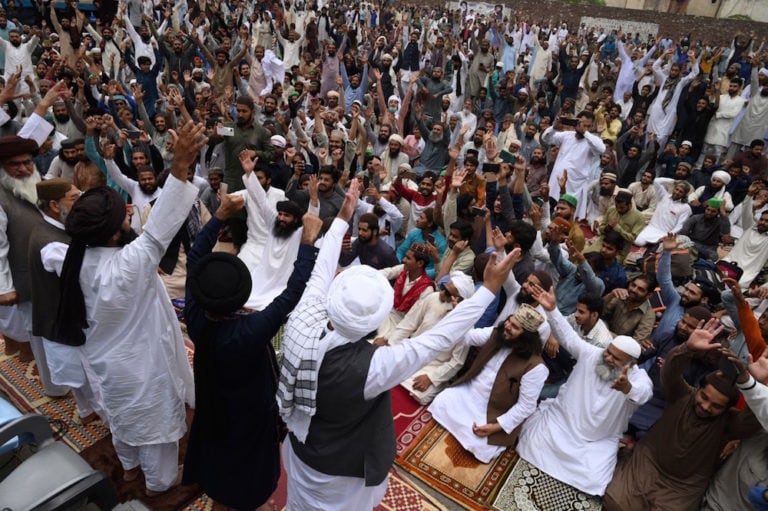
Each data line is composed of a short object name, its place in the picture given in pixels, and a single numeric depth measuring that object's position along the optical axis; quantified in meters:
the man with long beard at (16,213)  2.77
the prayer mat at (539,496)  2.87
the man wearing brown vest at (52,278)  2.50
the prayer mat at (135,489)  2.65
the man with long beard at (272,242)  4.29
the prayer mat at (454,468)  2.93
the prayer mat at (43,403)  3.06
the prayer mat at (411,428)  3.23
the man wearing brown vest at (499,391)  3.08
